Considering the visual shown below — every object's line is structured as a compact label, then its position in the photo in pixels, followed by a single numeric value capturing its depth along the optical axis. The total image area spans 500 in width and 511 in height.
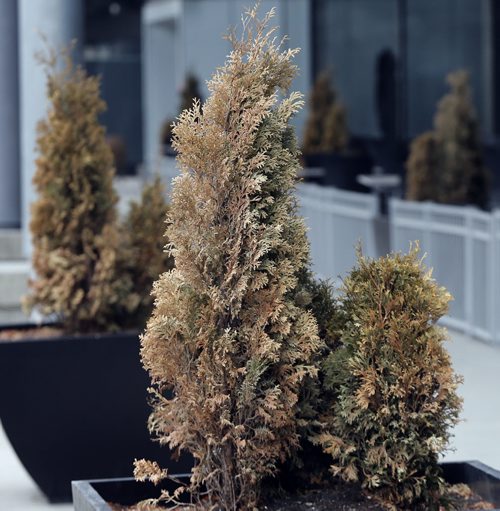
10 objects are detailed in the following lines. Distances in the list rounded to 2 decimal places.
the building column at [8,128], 13.02
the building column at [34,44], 10.30
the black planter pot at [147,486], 4.52
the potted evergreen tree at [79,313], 6.14
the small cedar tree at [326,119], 22.03
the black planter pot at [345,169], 20.97
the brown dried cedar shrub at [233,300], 4.43
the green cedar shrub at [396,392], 4.40
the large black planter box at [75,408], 6.12
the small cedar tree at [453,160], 14.92
